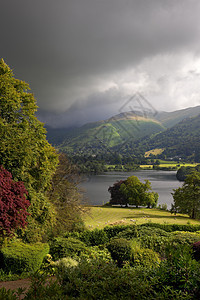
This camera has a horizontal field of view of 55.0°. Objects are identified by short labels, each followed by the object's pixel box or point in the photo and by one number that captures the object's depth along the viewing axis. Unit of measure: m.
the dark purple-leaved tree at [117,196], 59.41
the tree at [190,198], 34.62
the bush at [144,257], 10.08
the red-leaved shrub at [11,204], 10.12
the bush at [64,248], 11.07
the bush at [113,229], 17.23
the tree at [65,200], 17.09
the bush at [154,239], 12.27
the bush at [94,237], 15.46
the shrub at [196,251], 8.51
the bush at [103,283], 4.55
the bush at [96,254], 11.10
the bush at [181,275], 4.69
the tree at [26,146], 12.02
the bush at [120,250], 10.84
